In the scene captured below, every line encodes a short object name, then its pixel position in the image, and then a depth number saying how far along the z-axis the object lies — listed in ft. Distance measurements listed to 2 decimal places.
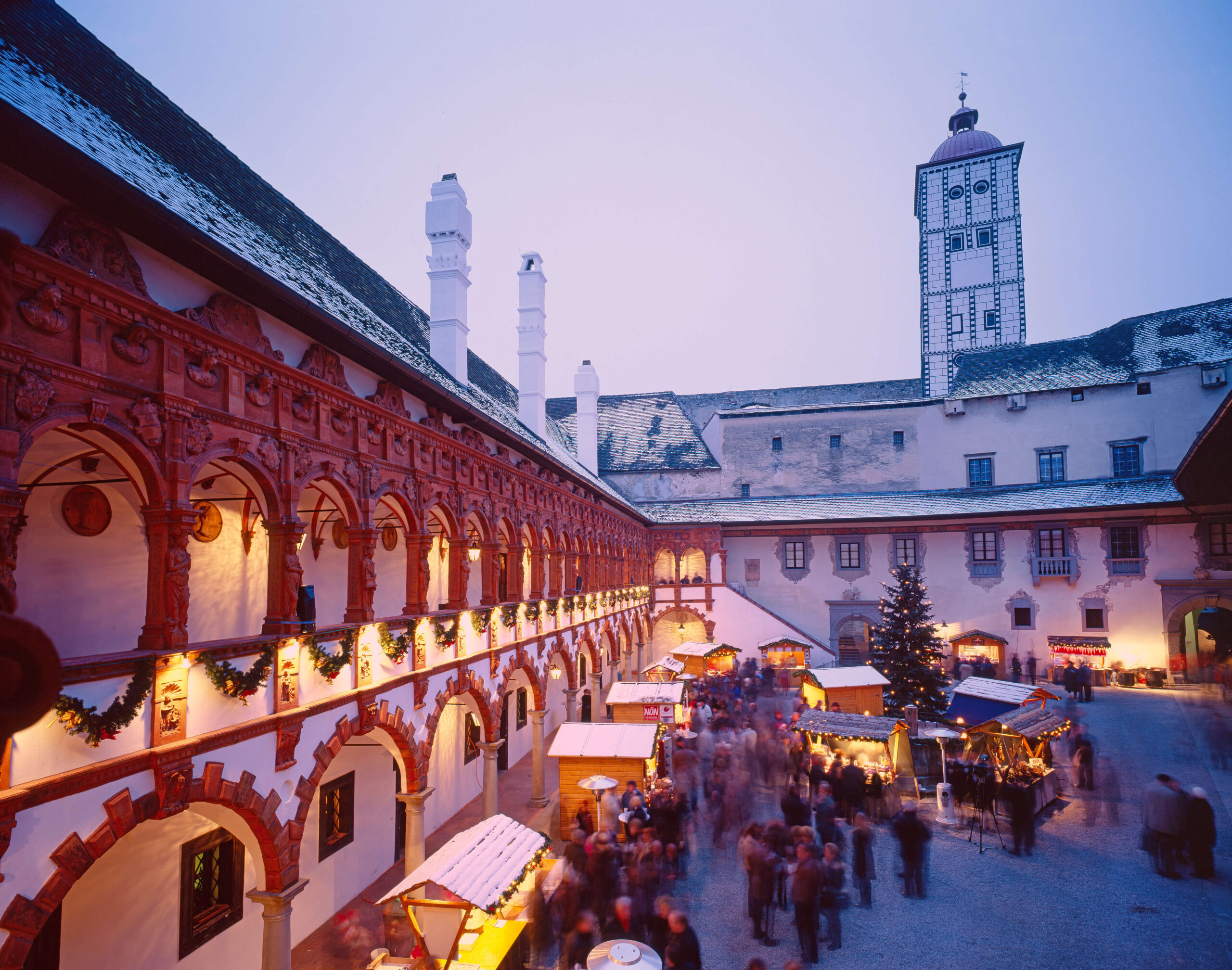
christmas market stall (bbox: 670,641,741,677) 99.30
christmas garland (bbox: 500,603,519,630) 51.98
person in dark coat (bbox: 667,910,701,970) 26.76
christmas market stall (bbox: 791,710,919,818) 52.95
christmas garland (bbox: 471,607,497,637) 46.52
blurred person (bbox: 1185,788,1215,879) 38.29
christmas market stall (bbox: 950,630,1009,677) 113.50
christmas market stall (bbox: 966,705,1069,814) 52.01
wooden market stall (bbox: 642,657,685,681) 83.10
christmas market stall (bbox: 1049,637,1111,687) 105.70
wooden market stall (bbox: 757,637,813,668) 107.86
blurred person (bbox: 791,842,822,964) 32.22
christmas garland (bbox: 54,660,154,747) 18.84
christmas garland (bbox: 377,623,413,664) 34.73
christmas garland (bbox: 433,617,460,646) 40.60
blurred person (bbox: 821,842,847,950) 33.73
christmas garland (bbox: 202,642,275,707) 23.76
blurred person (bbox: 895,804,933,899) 38.24
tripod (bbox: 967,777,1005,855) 48.85
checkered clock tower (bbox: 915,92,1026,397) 163.22
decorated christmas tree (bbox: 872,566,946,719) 79.46
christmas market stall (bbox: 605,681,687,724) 65.21
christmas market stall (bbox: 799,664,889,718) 73.00
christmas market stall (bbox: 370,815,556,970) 27.50
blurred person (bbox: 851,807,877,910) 37.63
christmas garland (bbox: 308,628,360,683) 29.32
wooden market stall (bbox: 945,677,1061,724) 56.34
